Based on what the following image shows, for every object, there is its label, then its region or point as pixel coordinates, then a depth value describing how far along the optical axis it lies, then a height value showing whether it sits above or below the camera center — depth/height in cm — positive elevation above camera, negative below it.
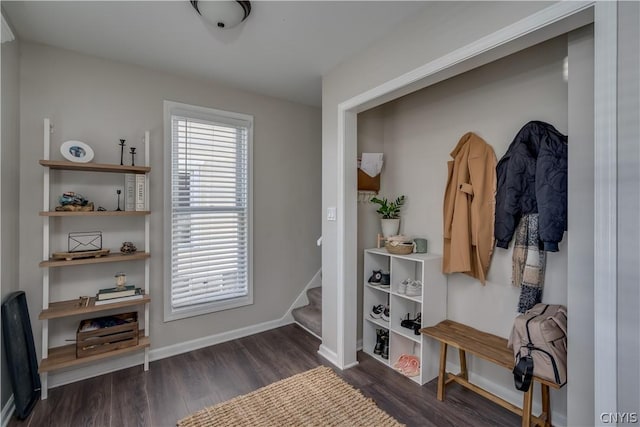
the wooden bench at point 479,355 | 174 -90
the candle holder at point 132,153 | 260 +52
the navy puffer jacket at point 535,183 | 172 +19
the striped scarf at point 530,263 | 189 -32
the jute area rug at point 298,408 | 192 -135
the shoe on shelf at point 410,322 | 253 -94
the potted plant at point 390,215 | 281 -2
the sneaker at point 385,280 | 273 -62
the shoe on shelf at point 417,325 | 243 -93
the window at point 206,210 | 288 +3
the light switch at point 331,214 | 272 -1
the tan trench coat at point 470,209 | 218 +3
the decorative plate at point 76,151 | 223 +46
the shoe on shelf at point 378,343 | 277 -122
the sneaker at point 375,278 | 278 -61
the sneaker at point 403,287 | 253 -64
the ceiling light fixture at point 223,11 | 179 +126
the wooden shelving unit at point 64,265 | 216 -53
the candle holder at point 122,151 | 254 +53
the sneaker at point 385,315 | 270 -94
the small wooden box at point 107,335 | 229 -99
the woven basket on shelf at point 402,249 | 254 -31
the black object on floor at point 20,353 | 193 -97
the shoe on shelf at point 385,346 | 270 -123
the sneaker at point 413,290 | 247 -64
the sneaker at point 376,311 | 279 -93
